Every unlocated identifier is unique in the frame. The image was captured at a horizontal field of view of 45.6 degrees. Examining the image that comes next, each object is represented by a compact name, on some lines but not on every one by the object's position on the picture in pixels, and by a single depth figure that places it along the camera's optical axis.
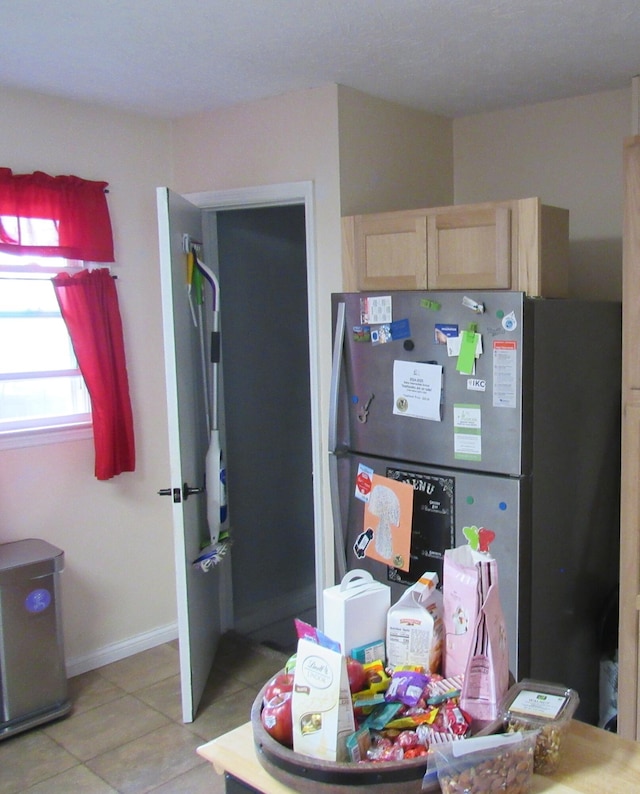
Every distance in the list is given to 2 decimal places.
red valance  2.98
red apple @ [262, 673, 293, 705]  1.38
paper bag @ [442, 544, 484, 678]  1.36
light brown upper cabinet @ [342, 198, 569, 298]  2.46
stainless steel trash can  2.87
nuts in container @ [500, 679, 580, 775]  1.28
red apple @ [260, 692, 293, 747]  1.31
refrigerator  2.37
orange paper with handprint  2.62
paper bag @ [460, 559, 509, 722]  1.33
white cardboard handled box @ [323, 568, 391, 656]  1.42
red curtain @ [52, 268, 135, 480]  3.17
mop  3.20
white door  2.86
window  3.10
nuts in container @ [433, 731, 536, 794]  1.17
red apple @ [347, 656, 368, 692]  1.37
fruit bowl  1.19
